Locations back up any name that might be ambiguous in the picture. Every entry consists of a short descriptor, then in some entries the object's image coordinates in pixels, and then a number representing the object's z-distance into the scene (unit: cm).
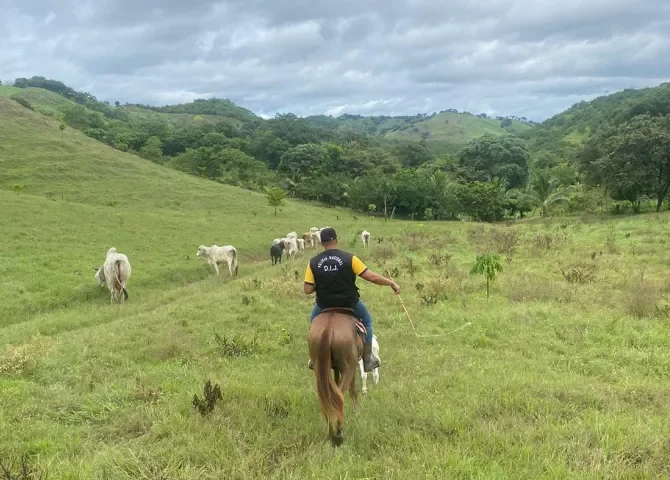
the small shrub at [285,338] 951
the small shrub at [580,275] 1393
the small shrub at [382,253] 2052
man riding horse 590
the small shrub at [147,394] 638
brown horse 535
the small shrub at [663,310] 1024
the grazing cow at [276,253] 2458
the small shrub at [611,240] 1982
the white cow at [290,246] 2647
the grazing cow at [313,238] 3128
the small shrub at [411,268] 1610
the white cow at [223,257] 2136
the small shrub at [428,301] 1207
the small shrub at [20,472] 429
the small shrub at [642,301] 1053
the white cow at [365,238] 2914
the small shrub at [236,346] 885
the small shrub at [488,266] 1276
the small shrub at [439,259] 1795
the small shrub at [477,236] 2434
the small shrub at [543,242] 2130
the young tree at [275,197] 4225
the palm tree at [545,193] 4853
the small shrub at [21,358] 782
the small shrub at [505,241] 2059
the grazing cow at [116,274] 1608
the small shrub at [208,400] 567
